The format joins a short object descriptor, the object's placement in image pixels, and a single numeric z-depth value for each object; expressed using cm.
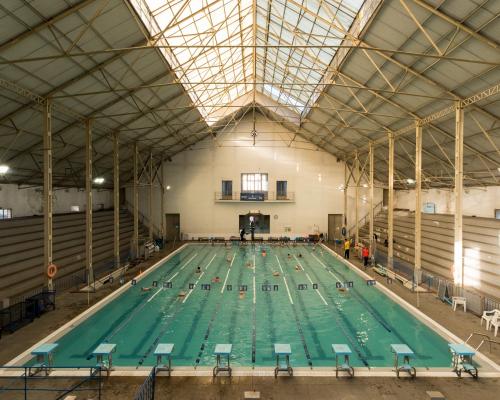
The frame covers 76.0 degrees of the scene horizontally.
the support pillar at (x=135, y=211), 2420
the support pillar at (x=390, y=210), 2075
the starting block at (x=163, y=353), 833
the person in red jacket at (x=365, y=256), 2158
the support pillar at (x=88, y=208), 1677
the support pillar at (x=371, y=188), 2418
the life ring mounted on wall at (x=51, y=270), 1286
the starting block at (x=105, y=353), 829
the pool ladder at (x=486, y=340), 977
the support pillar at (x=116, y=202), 2064
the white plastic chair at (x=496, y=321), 1091
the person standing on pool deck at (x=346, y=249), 2412
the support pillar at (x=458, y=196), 1374
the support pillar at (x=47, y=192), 1326
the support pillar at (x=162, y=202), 3309
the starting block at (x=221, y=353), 834
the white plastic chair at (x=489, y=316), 1124
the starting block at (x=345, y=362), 834
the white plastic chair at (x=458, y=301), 1312
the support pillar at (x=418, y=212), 1700
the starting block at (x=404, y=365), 835
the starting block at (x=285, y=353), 835
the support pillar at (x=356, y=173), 2909
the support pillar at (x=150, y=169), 2887
